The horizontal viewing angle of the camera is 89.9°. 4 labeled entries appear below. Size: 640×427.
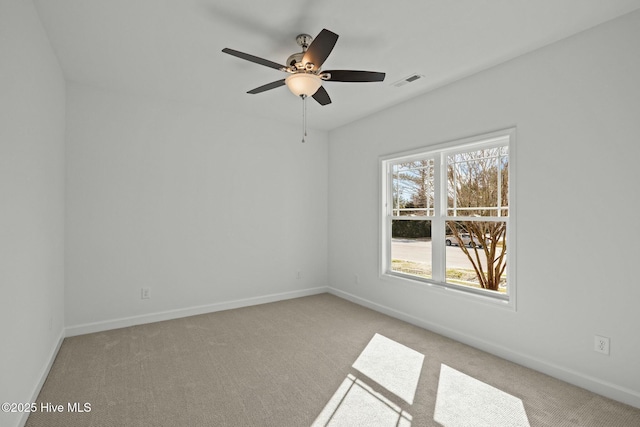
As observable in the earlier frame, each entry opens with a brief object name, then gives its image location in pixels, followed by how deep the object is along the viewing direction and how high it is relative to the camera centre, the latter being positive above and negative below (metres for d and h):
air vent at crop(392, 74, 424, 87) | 3.21 +1.37
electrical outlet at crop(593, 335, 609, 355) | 2.30 -0.96
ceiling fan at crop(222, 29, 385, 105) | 2.20 +1.06
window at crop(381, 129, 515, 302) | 3.10 -0.04
